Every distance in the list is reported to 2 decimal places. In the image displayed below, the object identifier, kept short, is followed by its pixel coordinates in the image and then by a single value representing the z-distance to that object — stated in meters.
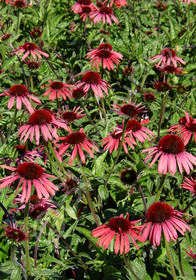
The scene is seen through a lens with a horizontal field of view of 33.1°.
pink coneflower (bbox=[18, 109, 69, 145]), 1.62
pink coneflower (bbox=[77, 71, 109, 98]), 2.23
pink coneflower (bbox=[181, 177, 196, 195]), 1.70
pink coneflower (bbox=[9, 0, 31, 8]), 3.25
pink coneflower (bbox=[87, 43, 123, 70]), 2.47
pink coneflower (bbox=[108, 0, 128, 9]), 3.47
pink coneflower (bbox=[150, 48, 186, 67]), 2.60
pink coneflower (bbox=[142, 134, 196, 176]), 1.42
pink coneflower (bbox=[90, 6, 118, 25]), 3.20
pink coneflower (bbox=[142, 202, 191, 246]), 1.32
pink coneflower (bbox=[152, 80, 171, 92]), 2.23
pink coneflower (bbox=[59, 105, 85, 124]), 2.26
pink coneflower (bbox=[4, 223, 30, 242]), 1.45
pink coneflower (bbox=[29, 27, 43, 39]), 3.21
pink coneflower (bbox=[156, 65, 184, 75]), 2.55
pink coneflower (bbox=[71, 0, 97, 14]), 3.37
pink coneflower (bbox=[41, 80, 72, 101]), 2.36
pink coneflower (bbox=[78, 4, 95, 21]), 3.21
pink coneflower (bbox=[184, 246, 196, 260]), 1.61
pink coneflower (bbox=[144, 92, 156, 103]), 2.68
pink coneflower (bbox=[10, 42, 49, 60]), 2.43
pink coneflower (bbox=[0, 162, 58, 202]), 1.34
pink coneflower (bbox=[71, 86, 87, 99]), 2.29
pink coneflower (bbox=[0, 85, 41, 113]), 1.91
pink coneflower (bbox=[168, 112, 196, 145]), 1.86
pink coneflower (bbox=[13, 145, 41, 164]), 1.99
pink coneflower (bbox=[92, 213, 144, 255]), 1.33
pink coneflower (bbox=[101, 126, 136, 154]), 1.81
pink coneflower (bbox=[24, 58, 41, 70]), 2.48
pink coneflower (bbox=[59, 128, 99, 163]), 1.68
